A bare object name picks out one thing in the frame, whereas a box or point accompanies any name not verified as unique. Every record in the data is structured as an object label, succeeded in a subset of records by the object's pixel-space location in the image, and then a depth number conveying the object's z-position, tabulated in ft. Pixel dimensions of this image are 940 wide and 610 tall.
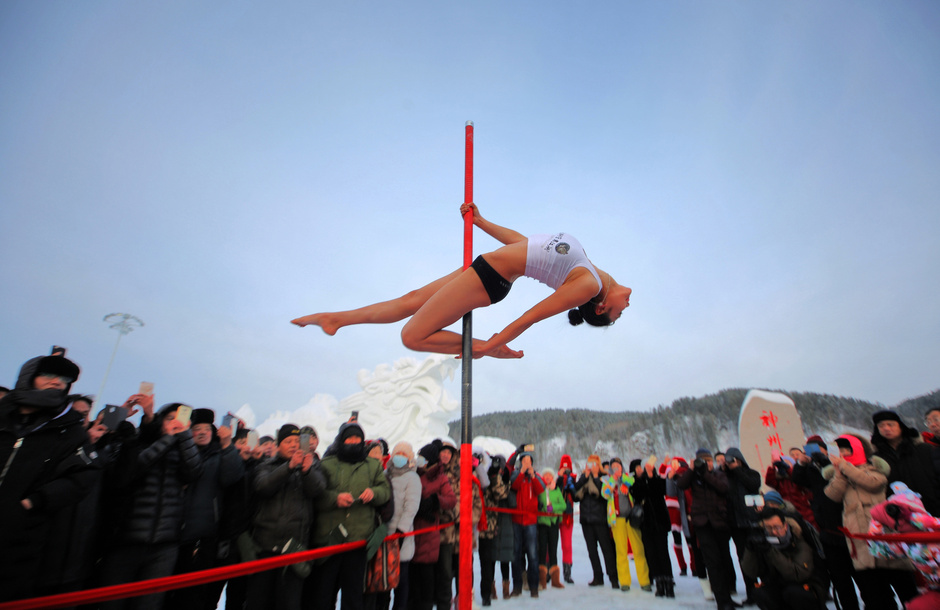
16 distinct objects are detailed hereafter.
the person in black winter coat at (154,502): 9.41
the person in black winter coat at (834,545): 14.67
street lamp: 49.12
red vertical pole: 8.29
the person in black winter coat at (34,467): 7.71
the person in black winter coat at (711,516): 17.03
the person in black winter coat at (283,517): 10.77
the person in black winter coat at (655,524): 19.36
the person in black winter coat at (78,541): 8.81
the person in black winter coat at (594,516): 21.67
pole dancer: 9.48
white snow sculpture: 47.70
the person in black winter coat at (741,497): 17.43
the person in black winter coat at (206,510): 10.85
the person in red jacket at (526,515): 20.41
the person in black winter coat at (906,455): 12.20
